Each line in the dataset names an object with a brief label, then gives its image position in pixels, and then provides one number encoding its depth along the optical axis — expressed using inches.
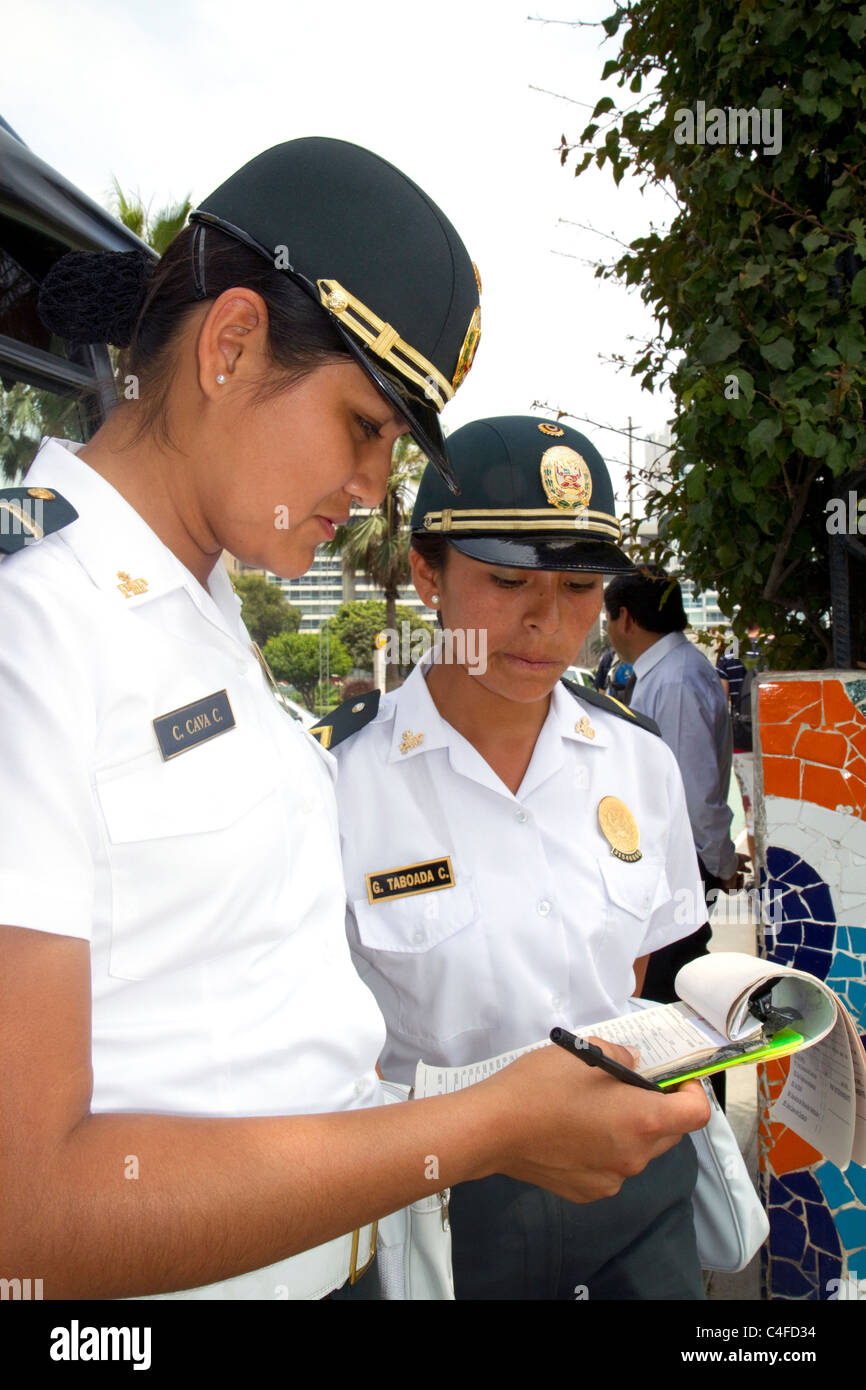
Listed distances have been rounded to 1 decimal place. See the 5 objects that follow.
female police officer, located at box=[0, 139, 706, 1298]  31.4
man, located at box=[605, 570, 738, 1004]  160.1
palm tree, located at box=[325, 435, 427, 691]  1044.1
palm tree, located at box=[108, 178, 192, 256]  376.8
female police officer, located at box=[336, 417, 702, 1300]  68.7
